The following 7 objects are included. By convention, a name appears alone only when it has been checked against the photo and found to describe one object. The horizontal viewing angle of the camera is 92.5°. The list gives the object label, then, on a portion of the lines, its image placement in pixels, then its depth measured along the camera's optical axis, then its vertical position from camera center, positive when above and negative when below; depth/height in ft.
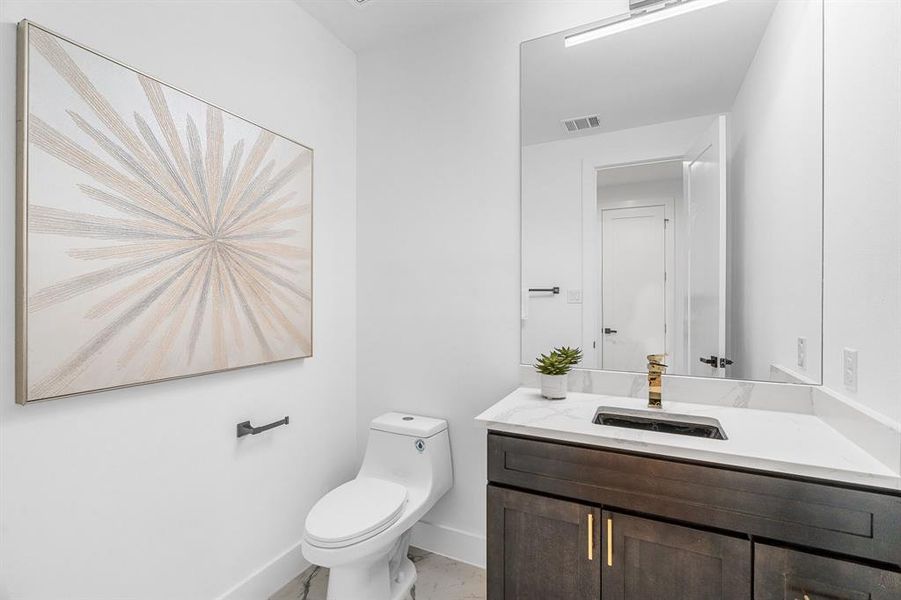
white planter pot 5.51 -1.11
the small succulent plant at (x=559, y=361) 5.54 -0.80
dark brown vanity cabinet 3.21 -1.97
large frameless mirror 4.74 +1.41
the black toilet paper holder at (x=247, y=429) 5.64 -1.72
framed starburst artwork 3.71 +0.72
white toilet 4.92 -2.66
